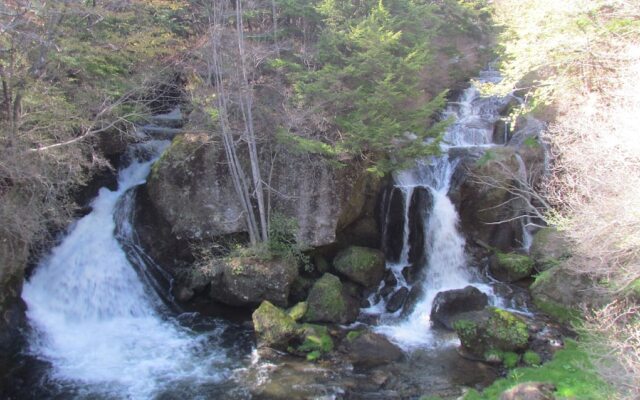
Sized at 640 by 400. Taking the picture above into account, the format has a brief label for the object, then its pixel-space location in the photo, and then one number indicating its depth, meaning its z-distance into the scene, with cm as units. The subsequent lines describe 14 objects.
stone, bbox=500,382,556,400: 748
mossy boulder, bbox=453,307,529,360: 1009
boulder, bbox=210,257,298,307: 1244
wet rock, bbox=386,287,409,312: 1295
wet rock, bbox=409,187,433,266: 1470
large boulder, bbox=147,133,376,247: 1354
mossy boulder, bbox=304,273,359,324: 1200
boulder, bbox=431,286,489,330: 1201
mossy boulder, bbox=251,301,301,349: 1071
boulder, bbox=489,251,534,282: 1352
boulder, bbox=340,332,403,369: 1025
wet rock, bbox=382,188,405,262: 1488
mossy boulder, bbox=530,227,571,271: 1327
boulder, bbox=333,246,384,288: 1352
